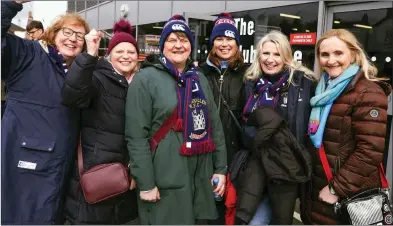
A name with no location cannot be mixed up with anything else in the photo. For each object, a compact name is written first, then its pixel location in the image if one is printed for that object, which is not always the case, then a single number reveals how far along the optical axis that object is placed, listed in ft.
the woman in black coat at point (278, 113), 8.12
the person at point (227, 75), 9.28
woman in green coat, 7.45
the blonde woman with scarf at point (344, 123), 7.29
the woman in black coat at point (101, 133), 7.80
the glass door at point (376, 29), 13.58
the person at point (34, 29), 14.89
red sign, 16.58
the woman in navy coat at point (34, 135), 7.55
